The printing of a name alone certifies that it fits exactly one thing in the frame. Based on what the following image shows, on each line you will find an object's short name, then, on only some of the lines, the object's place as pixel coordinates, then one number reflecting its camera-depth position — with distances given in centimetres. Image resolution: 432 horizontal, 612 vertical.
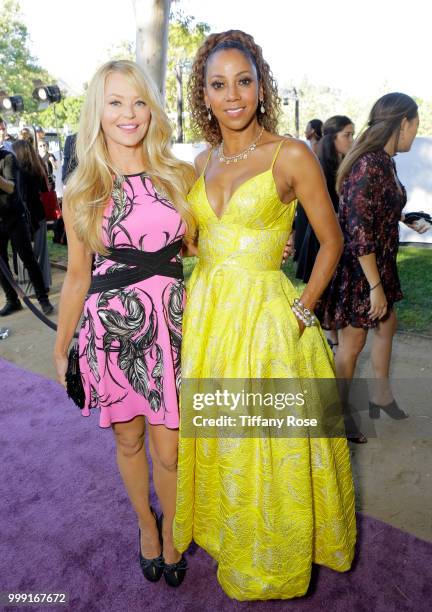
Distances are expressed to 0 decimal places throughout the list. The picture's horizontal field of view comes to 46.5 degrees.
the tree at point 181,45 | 1187
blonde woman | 183
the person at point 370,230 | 270
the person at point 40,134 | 975
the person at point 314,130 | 644
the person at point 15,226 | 567
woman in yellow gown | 181
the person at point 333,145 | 425
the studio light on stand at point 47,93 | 1103
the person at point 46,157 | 876
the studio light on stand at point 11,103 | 1097
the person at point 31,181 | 607
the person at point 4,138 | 617
